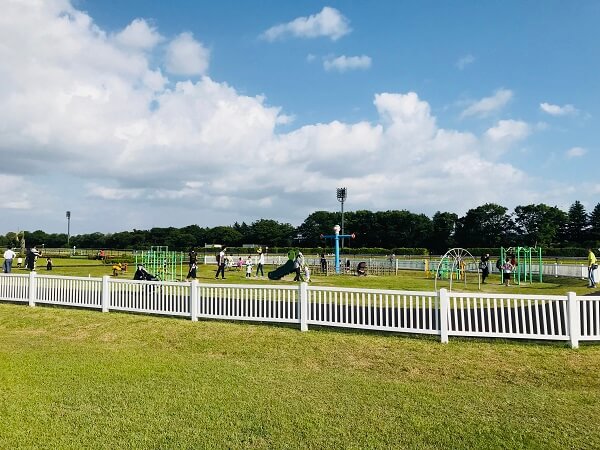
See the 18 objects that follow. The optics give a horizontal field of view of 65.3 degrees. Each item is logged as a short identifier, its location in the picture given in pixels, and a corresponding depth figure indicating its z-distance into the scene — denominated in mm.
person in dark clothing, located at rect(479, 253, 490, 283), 23547
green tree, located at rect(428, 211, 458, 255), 94250
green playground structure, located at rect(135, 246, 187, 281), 24469
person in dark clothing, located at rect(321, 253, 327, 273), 31059
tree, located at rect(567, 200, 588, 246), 87556
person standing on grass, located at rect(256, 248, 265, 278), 27667
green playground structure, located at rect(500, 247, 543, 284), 23906
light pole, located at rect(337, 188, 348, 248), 54062
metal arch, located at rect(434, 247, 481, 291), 22056
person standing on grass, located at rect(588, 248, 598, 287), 19875
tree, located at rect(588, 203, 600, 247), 83062
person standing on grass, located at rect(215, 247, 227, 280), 24558
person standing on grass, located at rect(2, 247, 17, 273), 20234
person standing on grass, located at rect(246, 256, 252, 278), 26788
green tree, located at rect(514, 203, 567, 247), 85438
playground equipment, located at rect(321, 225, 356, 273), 32062
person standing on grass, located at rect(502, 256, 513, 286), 21531
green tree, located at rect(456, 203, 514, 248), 91500
